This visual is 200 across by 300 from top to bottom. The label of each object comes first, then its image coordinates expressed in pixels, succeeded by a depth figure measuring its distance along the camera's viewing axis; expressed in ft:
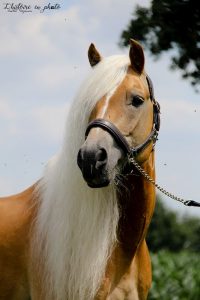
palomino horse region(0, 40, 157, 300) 27.81
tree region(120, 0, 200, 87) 85.30
